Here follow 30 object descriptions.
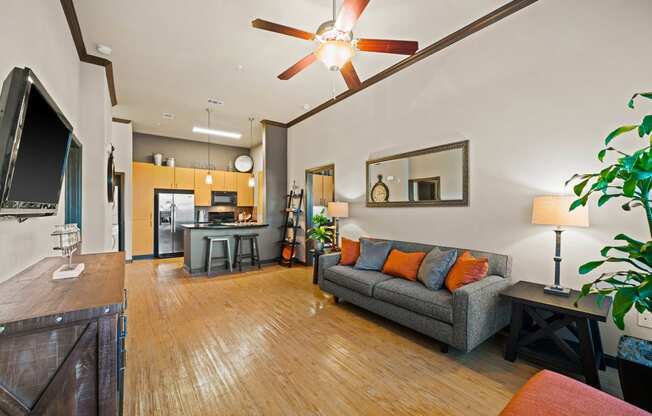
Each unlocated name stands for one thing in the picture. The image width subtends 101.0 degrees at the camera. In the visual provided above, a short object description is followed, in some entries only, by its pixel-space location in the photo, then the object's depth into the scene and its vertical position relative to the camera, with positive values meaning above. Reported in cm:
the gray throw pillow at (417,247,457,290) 269 -65
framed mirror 309 +36
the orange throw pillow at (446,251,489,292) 251 -63
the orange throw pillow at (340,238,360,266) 375 -67
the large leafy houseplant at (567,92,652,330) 123 -3
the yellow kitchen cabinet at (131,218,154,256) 636 -78
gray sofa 223 -93
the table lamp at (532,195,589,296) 205 -8
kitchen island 508 -73
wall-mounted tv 130 +33
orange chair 102 -78
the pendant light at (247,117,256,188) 616 +186
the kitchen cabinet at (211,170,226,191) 736 +68
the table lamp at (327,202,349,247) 439 -7
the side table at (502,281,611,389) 192 -101
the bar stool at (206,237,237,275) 505 -94
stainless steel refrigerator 655 -37
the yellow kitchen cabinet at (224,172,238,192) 756 +66
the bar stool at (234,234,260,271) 542 -95
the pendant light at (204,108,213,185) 569 +148
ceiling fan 195 +135
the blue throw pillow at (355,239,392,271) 346 -66
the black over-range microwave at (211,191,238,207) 749 +18
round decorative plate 796 +123
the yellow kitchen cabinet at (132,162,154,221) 635 +34
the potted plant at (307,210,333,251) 466 -49
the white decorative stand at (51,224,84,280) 156 -27
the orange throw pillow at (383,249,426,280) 303 -69
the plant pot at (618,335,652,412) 148 -95
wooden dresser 94 -56
